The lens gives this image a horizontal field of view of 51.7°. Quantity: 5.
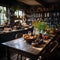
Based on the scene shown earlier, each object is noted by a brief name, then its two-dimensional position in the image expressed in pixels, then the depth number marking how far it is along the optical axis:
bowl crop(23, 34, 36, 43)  1.23
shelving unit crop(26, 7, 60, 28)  4.07
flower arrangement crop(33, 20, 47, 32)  1.41
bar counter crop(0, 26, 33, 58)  2.02
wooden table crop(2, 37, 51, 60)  0.90
